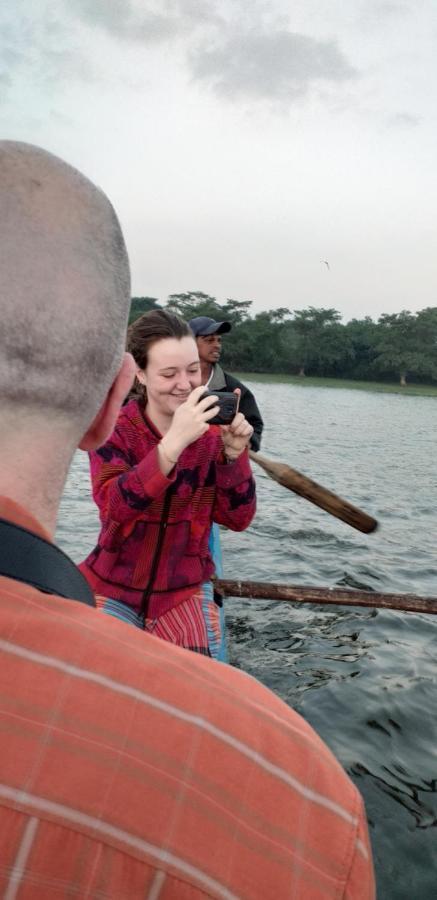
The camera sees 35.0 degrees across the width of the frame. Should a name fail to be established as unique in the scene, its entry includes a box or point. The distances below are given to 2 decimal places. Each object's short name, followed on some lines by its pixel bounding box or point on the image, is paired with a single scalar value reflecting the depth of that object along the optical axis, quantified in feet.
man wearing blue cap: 21.26
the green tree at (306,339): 318.24
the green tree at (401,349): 303.27
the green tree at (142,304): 369.67
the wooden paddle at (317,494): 11.85
